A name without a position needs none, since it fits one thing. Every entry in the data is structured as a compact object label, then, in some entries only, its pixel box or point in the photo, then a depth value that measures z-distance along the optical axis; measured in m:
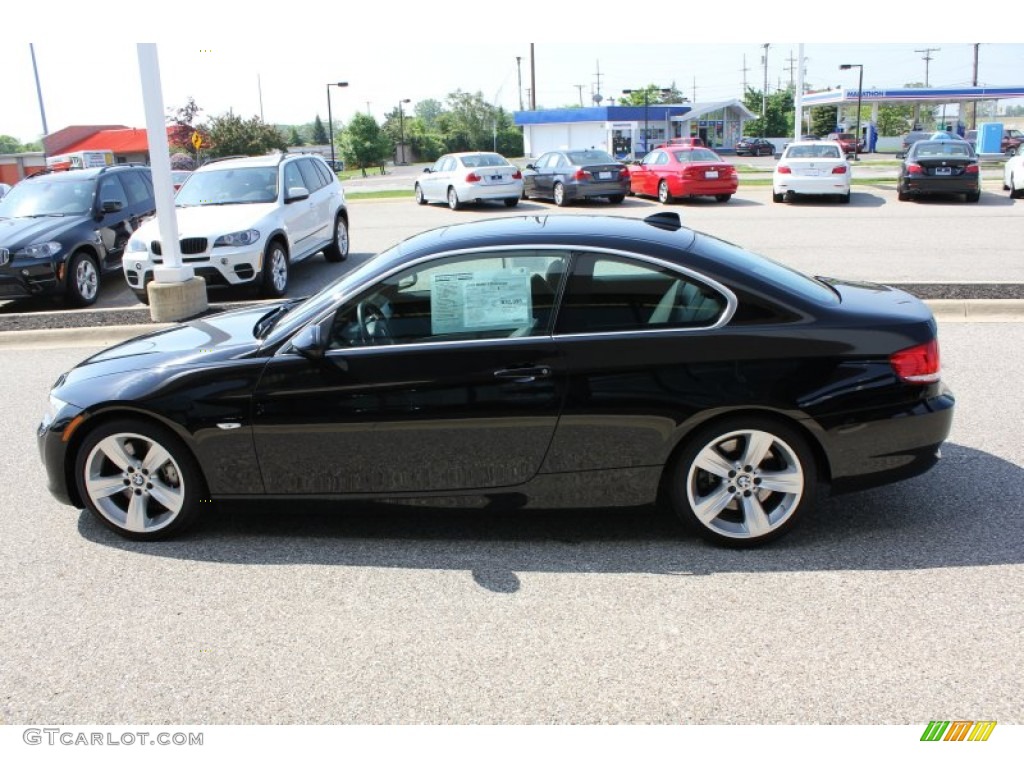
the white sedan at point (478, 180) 23.03
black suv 11.90
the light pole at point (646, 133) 67.75
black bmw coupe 4.32
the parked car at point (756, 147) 70.62
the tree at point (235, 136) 66.88
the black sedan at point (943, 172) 21.38
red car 23.06
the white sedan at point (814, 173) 22.05
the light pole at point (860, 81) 57.97
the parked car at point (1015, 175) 22.66
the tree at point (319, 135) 123.58
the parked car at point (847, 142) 61.66
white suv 11.40
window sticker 4.44
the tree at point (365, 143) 83.56
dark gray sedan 23.00
